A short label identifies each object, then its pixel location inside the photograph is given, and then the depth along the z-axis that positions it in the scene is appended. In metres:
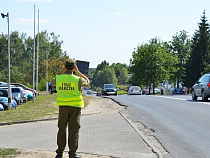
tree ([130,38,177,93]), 83.94
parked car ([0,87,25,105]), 30.08
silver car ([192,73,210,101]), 23.97
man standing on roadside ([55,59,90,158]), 7.42
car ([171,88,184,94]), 73.32
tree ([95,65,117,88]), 166.88
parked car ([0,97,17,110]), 23.42
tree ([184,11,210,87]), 79.94
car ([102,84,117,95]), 52.01
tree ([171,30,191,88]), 106.94
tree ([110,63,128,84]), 188.32
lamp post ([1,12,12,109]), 23.05
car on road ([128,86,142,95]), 54.91
